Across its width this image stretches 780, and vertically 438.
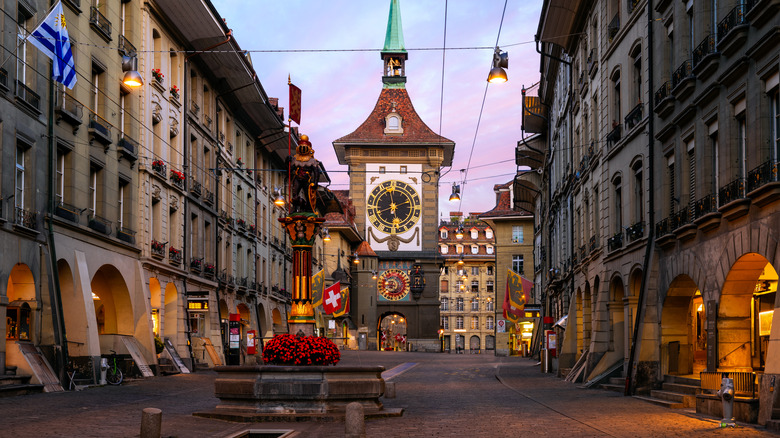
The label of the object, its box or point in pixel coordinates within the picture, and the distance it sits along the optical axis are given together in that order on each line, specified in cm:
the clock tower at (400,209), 9669
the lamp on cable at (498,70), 2408
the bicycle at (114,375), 2853
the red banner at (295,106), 2194
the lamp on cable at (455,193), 5425
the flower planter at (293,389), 1817
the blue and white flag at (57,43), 2200
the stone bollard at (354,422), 1229
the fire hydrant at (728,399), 1641
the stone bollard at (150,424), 1258
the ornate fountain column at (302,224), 2078
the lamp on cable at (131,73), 2395
